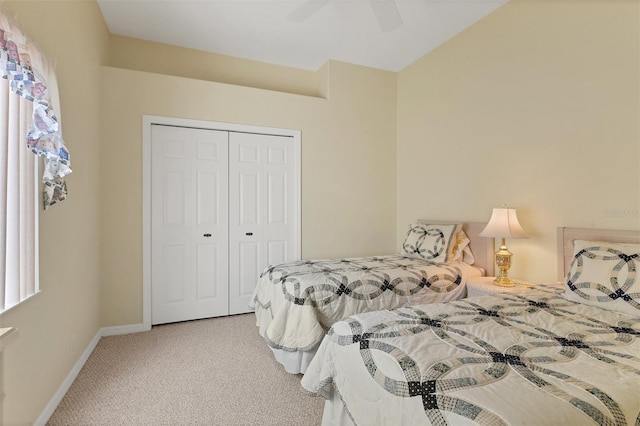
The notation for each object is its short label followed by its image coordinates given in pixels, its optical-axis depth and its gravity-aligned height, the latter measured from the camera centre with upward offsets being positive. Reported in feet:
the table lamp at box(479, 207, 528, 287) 8.20 -0.55
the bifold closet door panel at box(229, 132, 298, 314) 11.71 +0.04
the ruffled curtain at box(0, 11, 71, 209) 4.36 +1.70
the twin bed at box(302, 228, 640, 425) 3.05 -1.81
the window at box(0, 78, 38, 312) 4.66 +0.06
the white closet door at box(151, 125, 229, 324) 10.70 -0.53
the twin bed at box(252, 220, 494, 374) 7.26 -1.92
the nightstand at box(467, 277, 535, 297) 7.78 -1.98
